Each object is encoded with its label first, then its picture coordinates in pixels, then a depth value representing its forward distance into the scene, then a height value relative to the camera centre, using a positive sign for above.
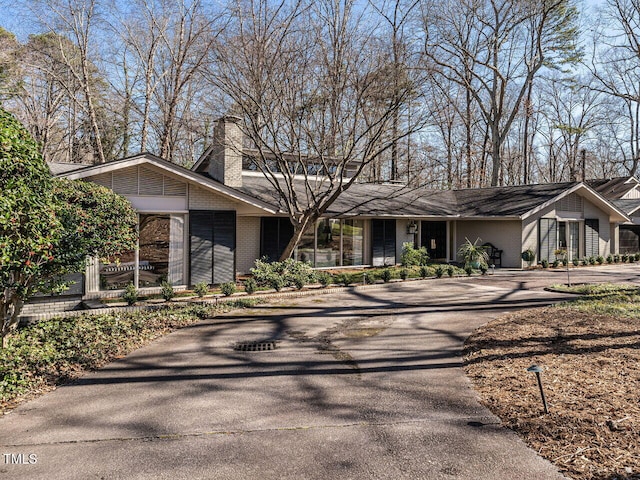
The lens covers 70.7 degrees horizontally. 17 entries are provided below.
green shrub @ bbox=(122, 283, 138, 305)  10.79 -1.15
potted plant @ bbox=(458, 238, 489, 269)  18.31 -0.27
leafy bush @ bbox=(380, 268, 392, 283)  15.34 -0.92
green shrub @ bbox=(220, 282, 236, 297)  12.14 -1.09
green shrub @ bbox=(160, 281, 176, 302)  11.40 -1.13
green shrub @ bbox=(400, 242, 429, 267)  18.08 -0.32
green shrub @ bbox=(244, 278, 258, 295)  12.62 -1.06
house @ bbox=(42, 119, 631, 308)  12.59 +1.11
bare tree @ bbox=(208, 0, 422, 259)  13.21 +4.97
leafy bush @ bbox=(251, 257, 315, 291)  13.33 -0.78
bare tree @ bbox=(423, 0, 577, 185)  24.75 +12.25
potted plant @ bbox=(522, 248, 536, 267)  20.08 -0.28
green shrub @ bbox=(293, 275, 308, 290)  13.49 -1.00
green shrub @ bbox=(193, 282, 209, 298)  11.95 -1.09
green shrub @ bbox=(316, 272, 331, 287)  14.09 -0.95
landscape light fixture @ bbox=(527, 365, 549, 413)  4.55 -1.49
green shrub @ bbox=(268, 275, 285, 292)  13.12 -1.00
